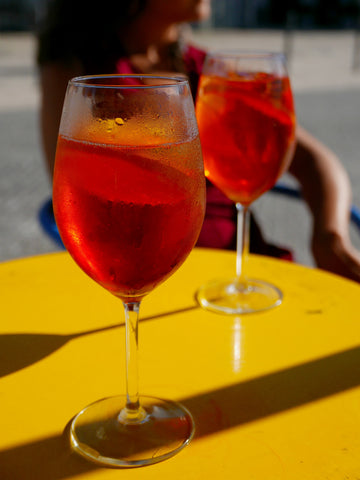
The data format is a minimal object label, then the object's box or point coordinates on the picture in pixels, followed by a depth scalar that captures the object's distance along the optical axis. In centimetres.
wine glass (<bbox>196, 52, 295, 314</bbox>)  107
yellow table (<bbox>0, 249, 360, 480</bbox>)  69
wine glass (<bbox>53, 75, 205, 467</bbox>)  66
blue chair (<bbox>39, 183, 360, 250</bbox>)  176
